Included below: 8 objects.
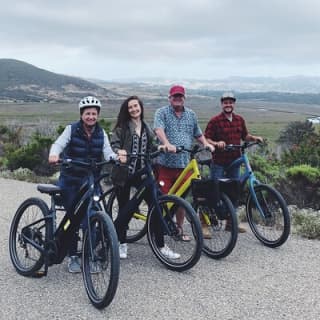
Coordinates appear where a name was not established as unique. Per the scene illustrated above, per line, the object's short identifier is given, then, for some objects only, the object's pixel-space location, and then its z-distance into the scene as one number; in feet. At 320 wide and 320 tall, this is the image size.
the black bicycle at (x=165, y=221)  16.20
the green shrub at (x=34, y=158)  46.68
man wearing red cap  18.75
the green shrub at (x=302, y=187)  27.61
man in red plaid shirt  20.66
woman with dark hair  17.53
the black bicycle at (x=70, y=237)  13.83
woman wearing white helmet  15.90
